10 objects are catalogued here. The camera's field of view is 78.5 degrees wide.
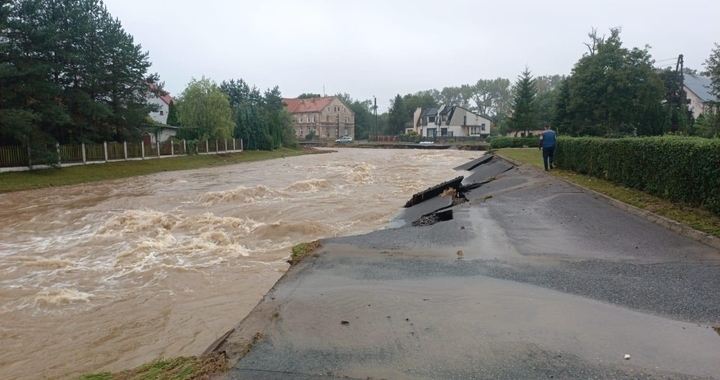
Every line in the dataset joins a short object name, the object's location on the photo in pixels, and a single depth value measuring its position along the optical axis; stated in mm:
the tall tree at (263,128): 54375
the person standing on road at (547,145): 18219
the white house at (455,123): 89875
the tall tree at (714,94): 24812
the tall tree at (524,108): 58406
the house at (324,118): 103188
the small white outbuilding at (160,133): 45250
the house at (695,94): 53500
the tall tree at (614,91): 41094
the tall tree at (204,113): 46500
